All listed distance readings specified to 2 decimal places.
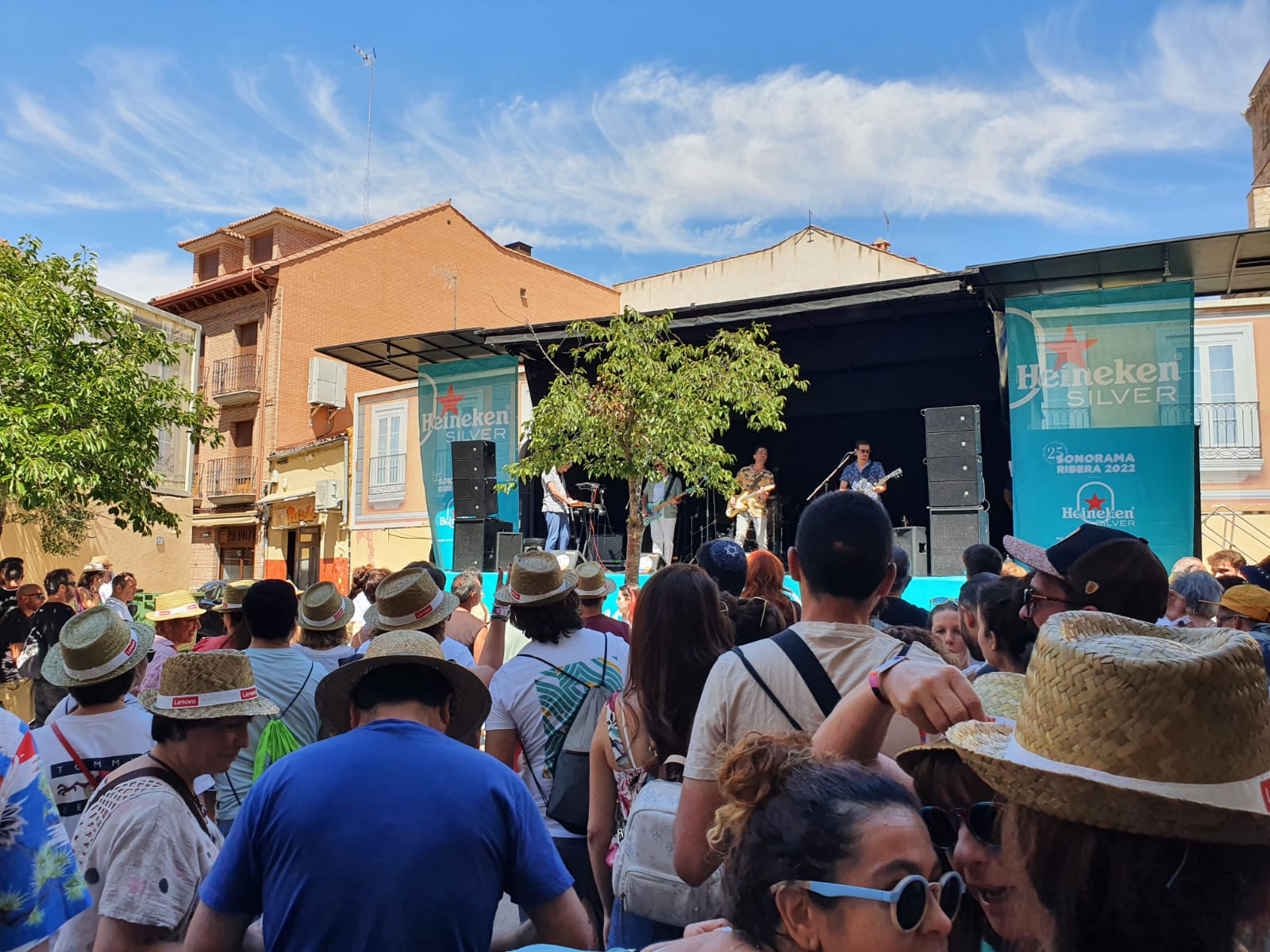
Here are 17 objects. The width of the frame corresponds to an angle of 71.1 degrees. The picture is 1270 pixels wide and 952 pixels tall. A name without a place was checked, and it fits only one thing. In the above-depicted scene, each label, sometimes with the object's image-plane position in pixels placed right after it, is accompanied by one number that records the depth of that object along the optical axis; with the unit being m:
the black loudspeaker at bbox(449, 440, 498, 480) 13.94
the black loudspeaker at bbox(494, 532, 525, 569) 13.20
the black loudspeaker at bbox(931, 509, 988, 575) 11.54
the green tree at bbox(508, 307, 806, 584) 11.33
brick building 23.69
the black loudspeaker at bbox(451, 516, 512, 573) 13.73
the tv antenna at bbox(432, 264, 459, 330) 26.95
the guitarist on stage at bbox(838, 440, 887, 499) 13.47
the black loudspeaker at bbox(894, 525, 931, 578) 11.70
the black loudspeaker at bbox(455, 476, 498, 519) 13.67
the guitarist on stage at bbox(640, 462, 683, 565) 14.54
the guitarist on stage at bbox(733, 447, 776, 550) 14.05
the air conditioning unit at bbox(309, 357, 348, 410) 23.81
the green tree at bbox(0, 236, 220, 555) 10.94
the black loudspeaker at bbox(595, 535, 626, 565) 15.05
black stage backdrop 13.11
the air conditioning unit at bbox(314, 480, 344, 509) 21.84
